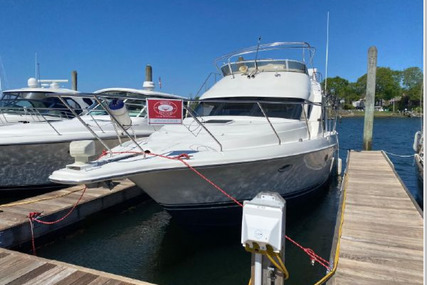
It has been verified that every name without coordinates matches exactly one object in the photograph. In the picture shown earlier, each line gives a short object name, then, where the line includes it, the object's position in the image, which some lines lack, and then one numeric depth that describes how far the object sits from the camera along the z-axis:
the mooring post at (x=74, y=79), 18.00
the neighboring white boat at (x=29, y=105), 9.51
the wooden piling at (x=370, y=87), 13.32
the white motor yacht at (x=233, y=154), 4.33
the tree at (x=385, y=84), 81.88
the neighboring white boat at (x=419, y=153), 8.89
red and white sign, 4.14
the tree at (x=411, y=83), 78.44
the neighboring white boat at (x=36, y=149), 7.34
